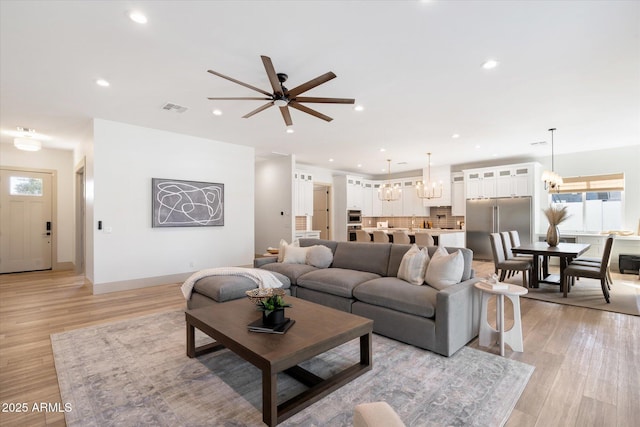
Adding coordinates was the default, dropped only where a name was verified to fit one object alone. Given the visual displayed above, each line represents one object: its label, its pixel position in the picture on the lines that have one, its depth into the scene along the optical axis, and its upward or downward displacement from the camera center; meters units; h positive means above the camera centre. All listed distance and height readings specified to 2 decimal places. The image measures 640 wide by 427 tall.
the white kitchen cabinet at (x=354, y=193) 9.82 +0.63
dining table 4.77 -0.69
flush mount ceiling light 5.61 +1.28
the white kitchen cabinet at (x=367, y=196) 10.41 +0.54
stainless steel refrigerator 7.62 -0.21
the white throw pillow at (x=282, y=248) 5.04 -0.62
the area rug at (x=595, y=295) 4.28 -1.34
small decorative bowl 2.54 -0.70
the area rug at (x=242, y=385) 1.96 -1.32
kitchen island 7.34 -0.63
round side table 2.82 -1.09
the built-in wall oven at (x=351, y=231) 9.66 -0.61
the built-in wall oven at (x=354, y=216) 9.81 -0.14
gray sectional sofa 2.82 -0.90
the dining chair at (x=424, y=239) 6.57 -0.60
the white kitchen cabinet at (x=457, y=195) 8.98 +0.50
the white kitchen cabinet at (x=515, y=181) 7.65 +0.81
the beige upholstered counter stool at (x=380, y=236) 6.99 -0.58
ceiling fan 2.72 +1.22
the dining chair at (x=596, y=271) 4.43 -0.90
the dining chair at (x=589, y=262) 5.21 -0.89
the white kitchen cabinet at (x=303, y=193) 8.46 +0.55
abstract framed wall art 5.60 +0.17
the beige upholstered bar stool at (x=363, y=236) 7.21 -0.58
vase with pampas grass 5.36 -0.20
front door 6.67 -0.20
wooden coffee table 1.86 -0.91
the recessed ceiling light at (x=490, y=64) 3.13 +1.56
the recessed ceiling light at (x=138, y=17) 2.43 +1.59
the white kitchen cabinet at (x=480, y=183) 8.26 +0.81
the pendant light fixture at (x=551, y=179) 5.72 +0.63
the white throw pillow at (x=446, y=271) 3.14 -0.62
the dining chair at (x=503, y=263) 5.17 -0.89
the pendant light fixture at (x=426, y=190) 7.84 +0.58
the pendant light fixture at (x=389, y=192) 8.35 +0.55
